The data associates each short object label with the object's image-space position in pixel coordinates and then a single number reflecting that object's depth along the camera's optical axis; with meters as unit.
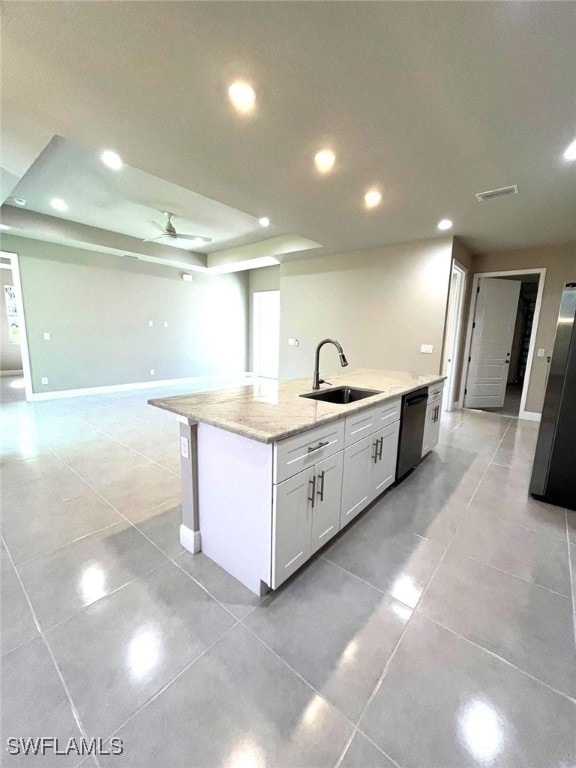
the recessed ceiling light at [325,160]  2.30
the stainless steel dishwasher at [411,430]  2.57
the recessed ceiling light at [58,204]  4.13
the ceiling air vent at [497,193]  2.77
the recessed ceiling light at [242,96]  1.69
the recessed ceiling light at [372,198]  2.94
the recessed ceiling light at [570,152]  2.12
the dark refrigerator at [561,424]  2.34
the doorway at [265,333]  8.26
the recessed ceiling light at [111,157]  2.39
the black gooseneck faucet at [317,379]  2.41
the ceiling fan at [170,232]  4.47
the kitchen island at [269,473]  1.44
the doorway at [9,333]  7.55
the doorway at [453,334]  4.87
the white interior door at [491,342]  5.20
